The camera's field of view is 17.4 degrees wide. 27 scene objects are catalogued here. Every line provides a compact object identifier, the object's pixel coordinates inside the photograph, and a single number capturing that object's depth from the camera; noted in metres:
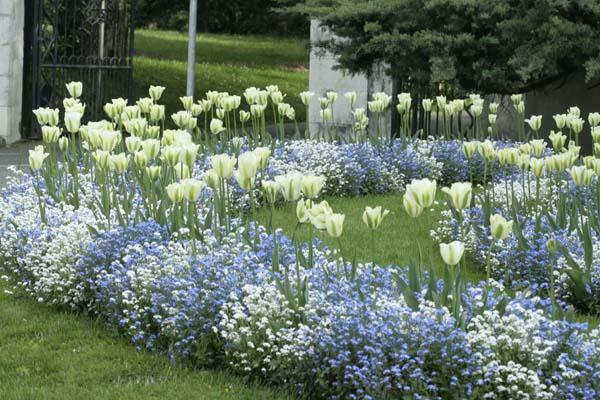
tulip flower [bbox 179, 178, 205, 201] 9.72
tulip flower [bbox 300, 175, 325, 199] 9.28
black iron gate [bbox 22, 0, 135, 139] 28.11
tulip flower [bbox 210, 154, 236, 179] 9.83
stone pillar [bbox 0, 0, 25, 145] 27.56
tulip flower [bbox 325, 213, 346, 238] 8.64
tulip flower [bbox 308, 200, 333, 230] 8.90
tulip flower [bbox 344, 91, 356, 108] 18.00
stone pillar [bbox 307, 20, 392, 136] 27.20
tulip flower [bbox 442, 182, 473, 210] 8.90
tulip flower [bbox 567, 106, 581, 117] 15.57
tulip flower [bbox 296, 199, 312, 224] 9.24
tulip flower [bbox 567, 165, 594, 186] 10.93
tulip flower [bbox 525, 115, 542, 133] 15.15
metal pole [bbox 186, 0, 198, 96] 25.75
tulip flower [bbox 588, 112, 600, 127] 14.56
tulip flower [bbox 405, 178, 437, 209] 8.60
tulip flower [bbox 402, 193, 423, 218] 8.75
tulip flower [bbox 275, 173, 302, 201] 9.29
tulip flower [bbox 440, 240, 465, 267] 8.32
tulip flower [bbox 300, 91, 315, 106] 17.70
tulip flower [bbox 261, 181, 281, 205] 9.81
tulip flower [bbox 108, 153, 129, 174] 11.37
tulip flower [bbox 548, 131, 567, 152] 13.14
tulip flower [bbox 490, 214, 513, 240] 8.56
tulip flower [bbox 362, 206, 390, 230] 8.67
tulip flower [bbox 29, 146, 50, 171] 12.47
